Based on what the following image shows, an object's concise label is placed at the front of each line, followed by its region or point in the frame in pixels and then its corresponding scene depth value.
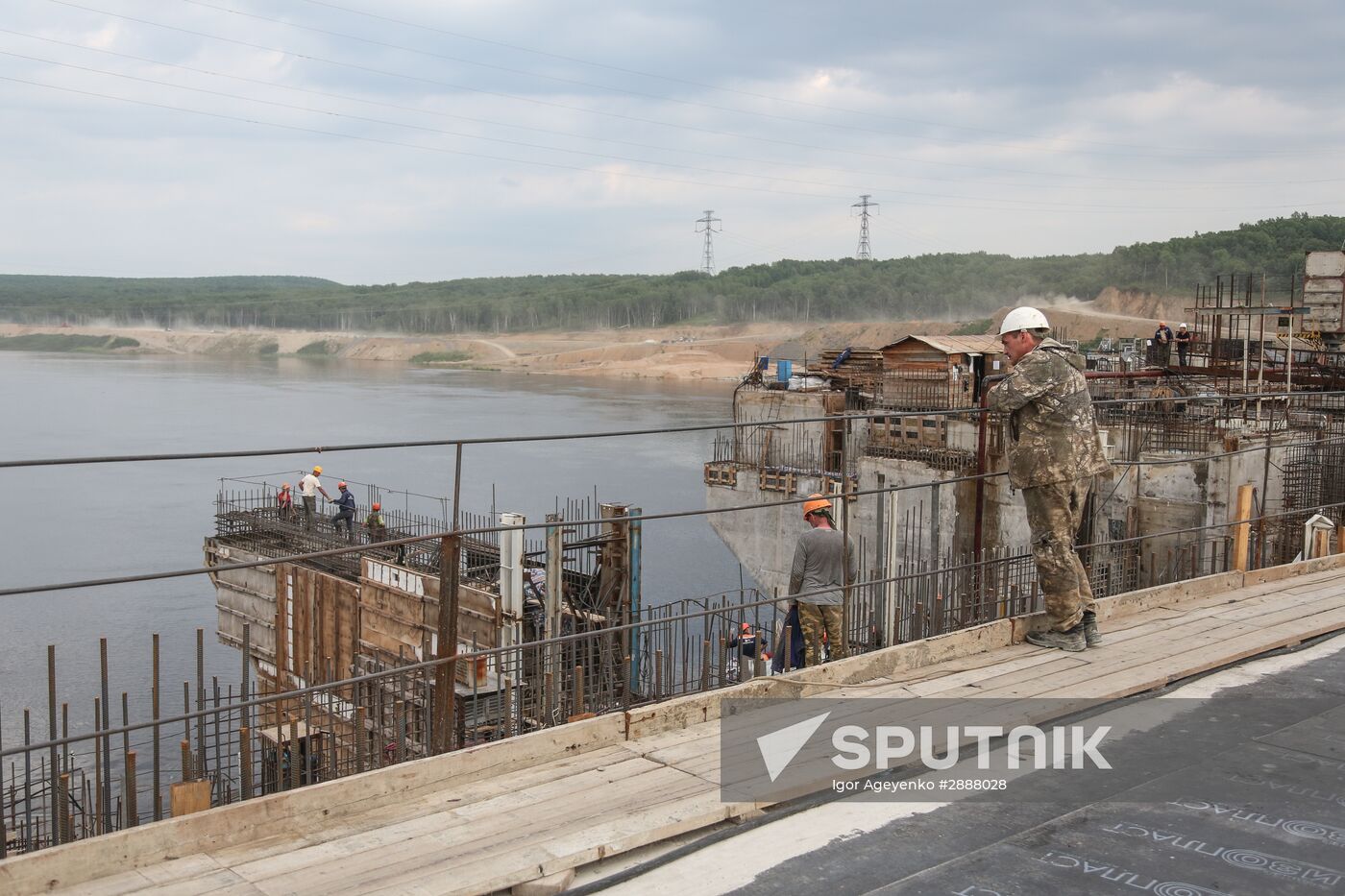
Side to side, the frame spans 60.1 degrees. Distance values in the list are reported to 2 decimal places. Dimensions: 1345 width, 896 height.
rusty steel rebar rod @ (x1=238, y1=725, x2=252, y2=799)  4.97
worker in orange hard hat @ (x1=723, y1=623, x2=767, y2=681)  5.75
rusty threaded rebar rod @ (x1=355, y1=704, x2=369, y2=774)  4.98
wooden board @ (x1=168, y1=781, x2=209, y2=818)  4.34
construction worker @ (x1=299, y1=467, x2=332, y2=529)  23.70
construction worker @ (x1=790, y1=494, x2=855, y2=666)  7.40
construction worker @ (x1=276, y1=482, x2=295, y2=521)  24.56
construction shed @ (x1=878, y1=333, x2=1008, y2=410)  27.09
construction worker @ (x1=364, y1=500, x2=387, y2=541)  21.52
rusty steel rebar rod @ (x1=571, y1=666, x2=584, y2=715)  6.04
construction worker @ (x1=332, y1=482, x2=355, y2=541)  23.16
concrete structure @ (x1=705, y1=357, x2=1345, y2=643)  20.42
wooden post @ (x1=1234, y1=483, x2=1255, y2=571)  9.43
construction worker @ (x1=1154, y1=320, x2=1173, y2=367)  33.41
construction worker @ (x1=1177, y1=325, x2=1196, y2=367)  30.95
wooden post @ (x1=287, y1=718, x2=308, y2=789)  4.92
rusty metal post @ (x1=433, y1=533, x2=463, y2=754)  4.90
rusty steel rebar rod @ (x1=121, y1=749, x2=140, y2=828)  5.33
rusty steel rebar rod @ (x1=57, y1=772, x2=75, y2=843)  5.91
